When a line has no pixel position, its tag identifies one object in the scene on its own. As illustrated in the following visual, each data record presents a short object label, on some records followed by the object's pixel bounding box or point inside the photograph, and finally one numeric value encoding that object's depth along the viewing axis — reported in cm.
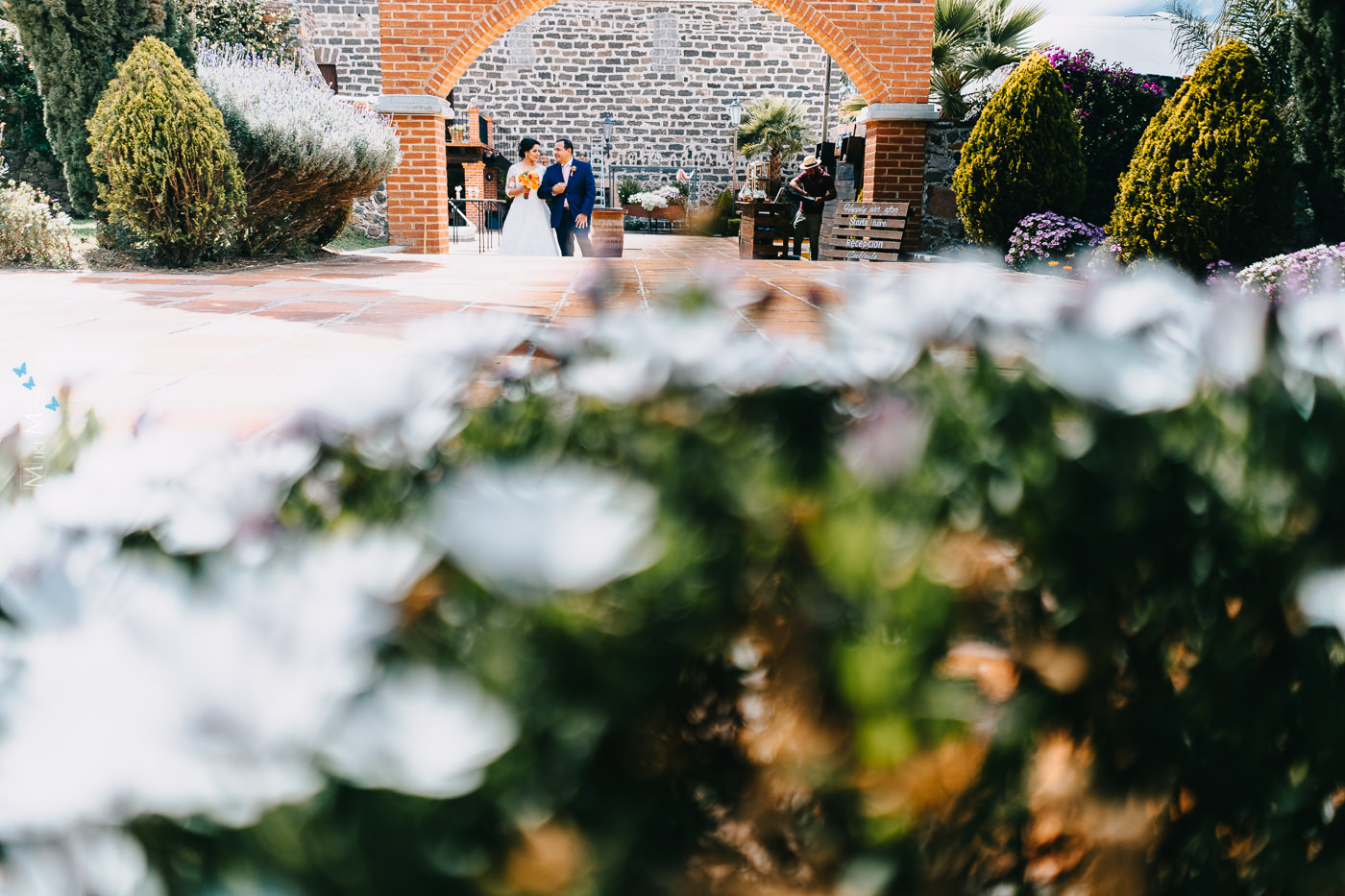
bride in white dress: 885
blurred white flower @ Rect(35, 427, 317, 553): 58
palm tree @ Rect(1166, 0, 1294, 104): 742
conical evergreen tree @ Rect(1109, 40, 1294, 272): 570
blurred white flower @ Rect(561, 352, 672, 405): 73
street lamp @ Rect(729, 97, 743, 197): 1964
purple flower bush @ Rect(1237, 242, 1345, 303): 423
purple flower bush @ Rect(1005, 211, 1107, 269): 733
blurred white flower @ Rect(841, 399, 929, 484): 59
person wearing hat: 1041
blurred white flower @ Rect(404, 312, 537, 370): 81
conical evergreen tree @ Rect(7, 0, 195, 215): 664
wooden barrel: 1005
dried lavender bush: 676
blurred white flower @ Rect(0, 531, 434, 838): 40
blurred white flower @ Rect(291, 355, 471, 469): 71
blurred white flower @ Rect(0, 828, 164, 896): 42
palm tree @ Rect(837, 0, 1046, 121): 1313
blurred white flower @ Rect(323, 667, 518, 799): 40
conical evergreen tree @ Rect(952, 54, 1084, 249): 777
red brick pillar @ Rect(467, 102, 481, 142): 1802
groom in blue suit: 898
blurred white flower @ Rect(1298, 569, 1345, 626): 60
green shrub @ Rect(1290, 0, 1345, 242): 548
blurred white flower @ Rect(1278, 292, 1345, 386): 73
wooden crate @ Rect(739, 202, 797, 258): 992
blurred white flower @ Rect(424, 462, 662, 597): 45
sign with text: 934
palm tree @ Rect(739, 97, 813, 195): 1923
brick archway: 906
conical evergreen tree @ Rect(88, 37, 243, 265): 589
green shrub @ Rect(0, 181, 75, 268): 607
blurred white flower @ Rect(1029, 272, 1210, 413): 64
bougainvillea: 848
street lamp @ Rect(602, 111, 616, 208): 2008
